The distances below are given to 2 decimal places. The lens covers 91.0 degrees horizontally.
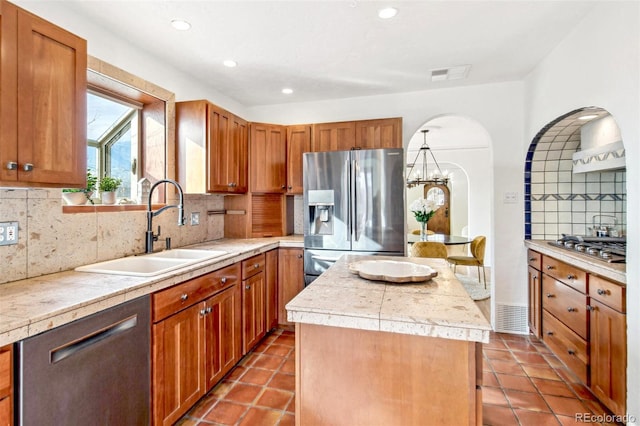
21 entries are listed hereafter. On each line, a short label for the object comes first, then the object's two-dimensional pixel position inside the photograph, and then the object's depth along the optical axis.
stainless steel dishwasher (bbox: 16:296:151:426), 1.11
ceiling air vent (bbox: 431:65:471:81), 2.85
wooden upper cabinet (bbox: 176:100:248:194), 2.68
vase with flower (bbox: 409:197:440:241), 4.45
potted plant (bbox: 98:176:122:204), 2.21
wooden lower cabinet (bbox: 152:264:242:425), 1.67
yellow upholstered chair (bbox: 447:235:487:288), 4.82
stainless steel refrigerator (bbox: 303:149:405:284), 2.91
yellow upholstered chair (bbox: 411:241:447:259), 4.09
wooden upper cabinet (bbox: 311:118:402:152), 3.25
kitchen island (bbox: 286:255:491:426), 1.12
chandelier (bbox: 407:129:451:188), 5.68
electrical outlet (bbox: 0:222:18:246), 1.56
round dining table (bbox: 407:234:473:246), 4.77
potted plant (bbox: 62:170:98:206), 1.98
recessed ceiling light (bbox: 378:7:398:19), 1.96
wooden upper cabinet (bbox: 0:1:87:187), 1.30
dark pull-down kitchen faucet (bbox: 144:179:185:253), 2.24
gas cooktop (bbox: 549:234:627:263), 1.97
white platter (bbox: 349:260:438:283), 1.54
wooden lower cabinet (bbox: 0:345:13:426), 1.03
